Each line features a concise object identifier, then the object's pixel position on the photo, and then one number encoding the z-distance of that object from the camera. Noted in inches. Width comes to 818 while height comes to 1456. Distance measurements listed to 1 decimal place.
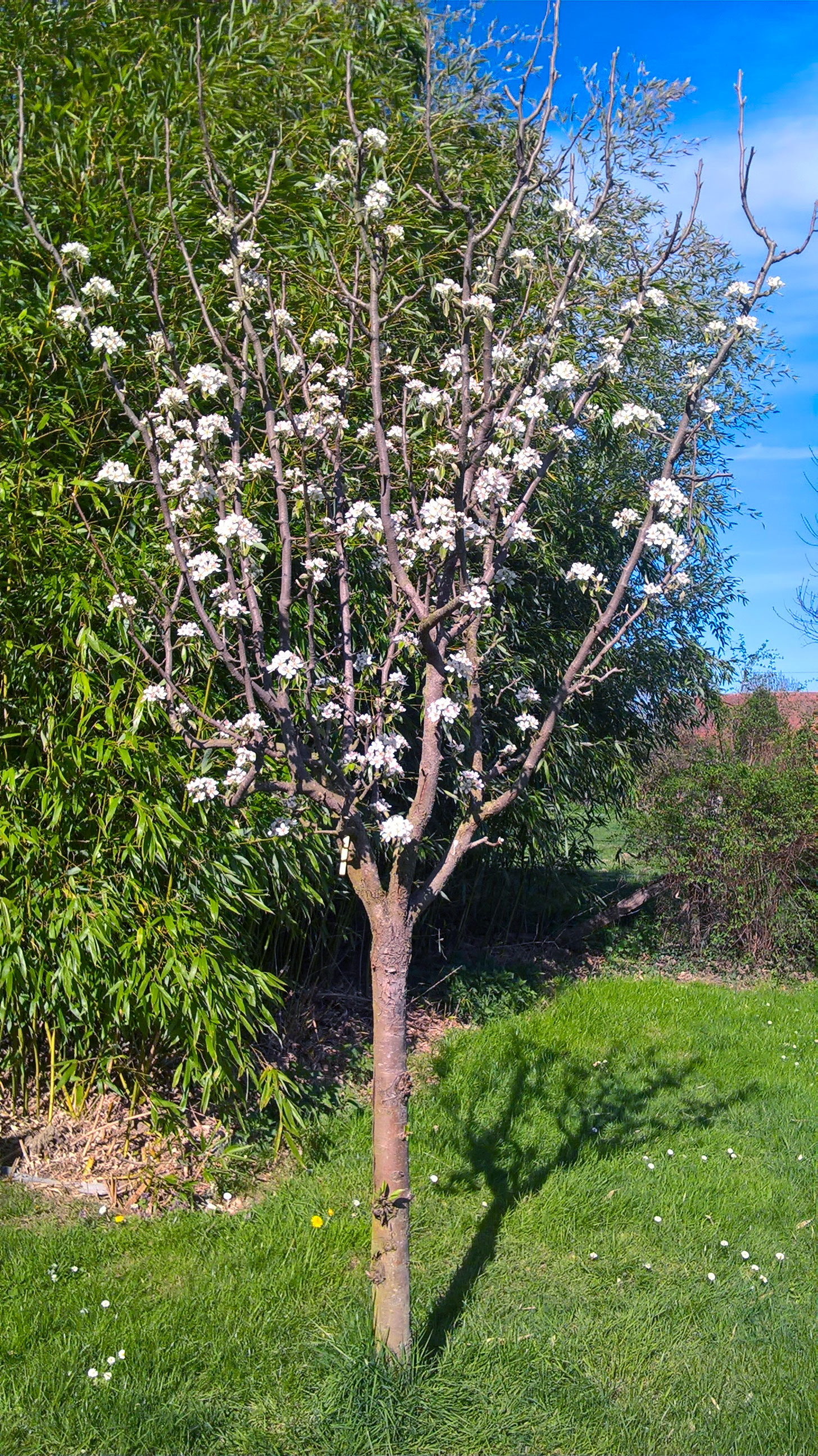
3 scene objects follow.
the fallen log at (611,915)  251.4
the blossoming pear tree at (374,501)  79.0
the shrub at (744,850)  247.8
